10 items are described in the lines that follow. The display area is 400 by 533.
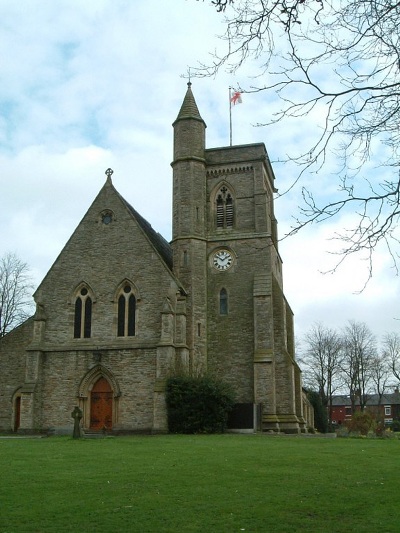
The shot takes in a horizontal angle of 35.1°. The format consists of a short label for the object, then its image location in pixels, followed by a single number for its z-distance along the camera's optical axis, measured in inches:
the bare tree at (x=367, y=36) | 283.4
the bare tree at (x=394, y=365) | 2785.4
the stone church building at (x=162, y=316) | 1286.9
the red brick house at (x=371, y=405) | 3971.5
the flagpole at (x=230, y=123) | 1679.6
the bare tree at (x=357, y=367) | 2773.1
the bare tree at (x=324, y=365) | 2751.0
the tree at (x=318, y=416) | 2137.1
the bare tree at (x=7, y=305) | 1911.9
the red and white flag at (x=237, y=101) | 1509.6
